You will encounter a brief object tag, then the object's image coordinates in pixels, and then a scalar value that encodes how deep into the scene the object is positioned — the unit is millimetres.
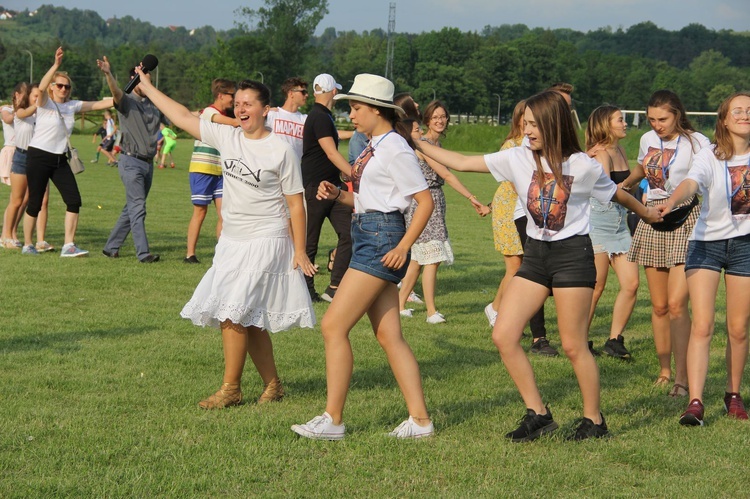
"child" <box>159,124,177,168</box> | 34375
